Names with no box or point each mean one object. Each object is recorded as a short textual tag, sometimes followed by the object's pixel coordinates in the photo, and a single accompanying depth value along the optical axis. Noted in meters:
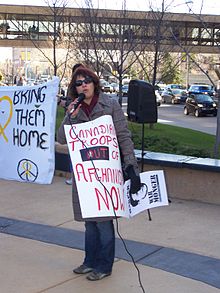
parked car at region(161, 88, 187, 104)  48.72
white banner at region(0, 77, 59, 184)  9.05
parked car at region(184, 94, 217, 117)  33.06
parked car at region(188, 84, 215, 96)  48.47
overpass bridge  17.01
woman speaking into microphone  4.61
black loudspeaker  7.73
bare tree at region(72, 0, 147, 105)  16.75
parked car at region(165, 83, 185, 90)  55.79
